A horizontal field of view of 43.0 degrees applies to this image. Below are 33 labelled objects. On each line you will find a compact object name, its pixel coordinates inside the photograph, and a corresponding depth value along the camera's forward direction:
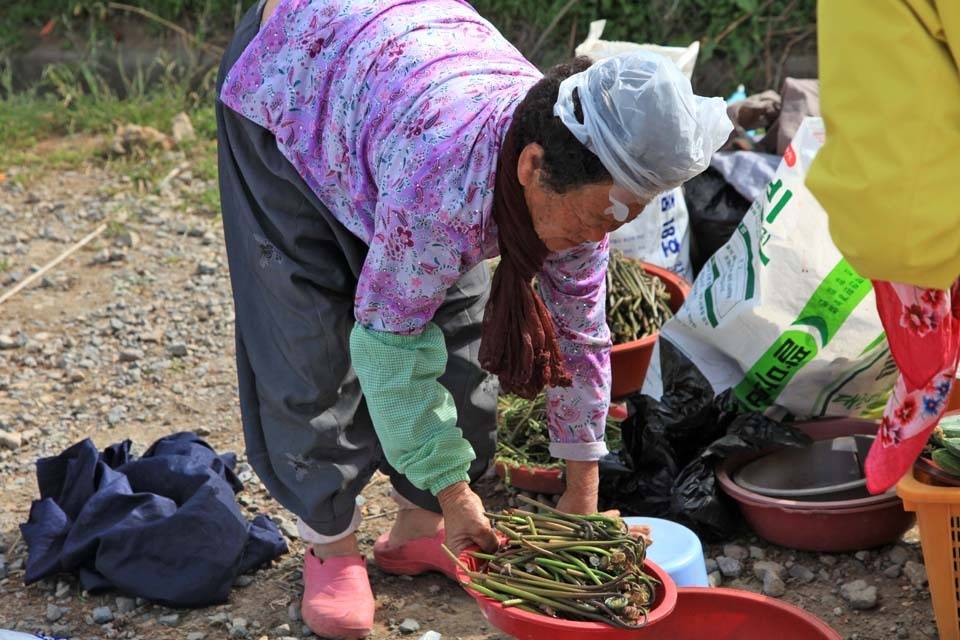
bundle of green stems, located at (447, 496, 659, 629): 2.21
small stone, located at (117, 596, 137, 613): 2.88
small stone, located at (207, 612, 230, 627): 2.84
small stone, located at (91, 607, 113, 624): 2.84
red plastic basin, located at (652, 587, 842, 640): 2.36
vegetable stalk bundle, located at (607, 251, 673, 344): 3.58
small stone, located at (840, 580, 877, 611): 2.71
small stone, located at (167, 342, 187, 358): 4.16
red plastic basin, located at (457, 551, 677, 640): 2.15
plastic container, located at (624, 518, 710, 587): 2.57
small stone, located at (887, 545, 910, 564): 2.86
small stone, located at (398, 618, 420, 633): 2.79
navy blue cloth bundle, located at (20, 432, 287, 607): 2.86
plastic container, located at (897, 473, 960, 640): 2.26
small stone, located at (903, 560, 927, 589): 2.77
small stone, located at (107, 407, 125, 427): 3.76
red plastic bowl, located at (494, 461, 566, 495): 3.20
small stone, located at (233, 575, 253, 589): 2.98
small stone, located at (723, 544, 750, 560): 2.97
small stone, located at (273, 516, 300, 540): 3.17
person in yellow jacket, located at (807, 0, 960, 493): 1.67
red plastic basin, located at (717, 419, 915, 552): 2.81
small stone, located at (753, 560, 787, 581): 2.86
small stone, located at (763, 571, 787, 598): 2.81
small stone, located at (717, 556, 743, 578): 2.89
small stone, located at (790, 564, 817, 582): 2.85
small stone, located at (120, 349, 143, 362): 4.11
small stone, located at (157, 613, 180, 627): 2.83
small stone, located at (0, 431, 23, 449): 3.61
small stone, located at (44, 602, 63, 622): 2.85
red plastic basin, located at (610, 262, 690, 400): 3.49
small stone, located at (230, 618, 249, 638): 2.79
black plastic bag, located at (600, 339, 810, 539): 3.00
